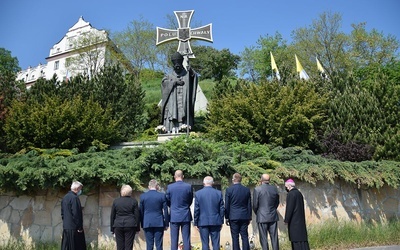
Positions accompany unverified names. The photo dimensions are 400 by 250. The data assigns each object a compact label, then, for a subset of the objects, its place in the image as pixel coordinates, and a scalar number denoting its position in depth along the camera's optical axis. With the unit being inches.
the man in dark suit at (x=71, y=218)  257.1
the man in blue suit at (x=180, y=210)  261.9
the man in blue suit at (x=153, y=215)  256.4
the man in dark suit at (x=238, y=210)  266.2
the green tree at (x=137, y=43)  1578.5
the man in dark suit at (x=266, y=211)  267.4
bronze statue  588.4
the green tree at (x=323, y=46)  1382.9
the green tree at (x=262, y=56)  1797.5
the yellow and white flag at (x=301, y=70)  995.8
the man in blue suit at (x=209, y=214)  260.5
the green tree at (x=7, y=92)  556.7
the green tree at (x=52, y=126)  490.6
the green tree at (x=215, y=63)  1859.0
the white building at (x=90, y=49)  1328.7
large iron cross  644.7
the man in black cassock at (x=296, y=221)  249.9
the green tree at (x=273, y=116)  483.8
